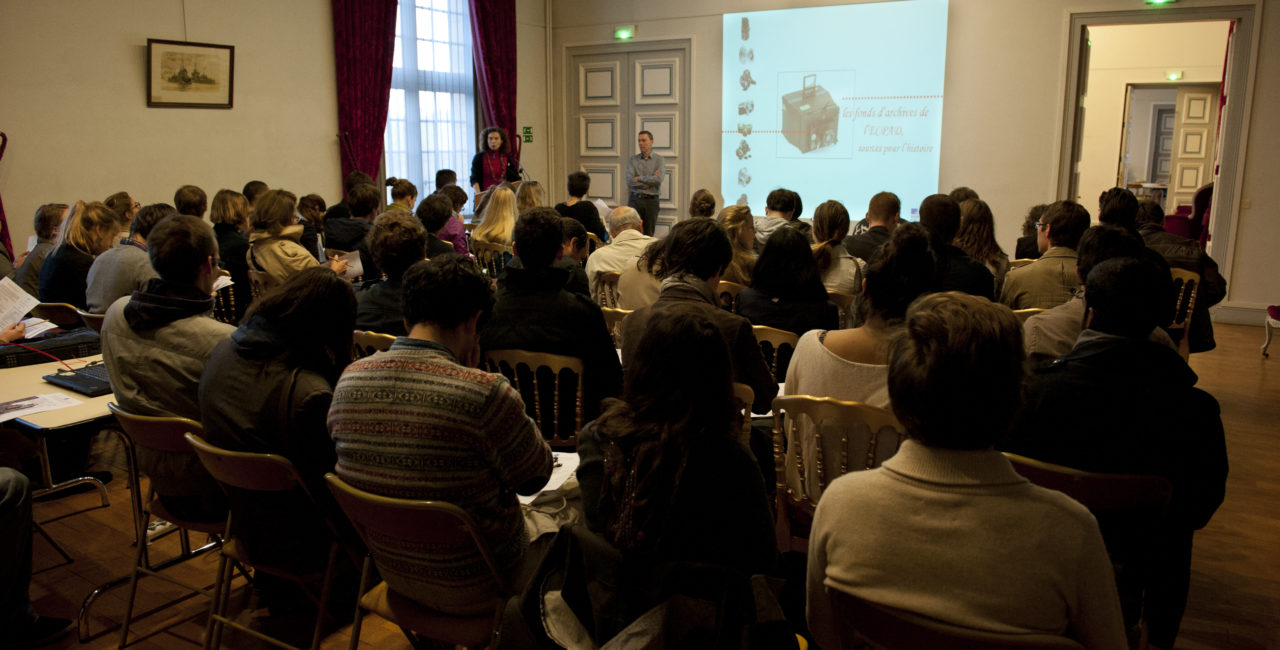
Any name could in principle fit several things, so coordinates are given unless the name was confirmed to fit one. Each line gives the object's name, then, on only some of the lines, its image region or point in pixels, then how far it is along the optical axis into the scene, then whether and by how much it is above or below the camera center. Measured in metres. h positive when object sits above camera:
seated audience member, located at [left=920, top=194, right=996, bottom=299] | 3.94 -0.37
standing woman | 9.23 +0.16
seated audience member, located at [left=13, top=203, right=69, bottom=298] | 4.89 -0.42
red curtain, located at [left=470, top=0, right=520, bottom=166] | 9.62 +1.32
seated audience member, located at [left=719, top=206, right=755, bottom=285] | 4.38 -0.32
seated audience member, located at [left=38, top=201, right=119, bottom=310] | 4.39 -0.42
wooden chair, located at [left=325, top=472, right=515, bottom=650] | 1.83 -0.82
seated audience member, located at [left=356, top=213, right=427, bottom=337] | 3.36 -0.34
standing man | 9.51 -0.02
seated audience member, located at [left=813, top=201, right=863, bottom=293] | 4.28 -0.37
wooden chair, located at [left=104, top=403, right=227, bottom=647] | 2.35 -1.03
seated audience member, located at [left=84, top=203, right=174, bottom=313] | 4.07 -0.48
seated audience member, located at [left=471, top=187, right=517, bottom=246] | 6.17 -0.31
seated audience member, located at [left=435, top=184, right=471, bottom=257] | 6.04 -0.41
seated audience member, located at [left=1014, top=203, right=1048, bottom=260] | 5.47 -0.37
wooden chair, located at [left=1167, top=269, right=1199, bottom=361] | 4.21 -0.58
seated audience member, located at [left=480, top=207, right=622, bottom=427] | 2.96 -0.51
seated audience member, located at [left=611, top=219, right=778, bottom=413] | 2.64 -0.39
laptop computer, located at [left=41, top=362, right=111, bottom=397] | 3.00 -0.74
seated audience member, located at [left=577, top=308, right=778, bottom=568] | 1.49 -0.51
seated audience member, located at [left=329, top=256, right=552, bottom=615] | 1.86 -0.57
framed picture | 6.91 +0.82
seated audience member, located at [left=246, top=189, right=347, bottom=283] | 4.98 -0.39
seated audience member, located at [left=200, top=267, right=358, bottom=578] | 2.19 -0.54
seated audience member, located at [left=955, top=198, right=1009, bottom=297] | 4.67 -0.30
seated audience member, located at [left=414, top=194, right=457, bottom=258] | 5.21 -0.23
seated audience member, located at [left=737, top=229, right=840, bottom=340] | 3.32 -0.44
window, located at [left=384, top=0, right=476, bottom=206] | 9.00 +0.88
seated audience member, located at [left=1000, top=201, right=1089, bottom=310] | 3.96 -0.42
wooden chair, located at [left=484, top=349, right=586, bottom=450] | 2.93 -0.75
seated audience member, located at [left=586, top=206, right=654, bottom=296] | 4.77 -0.43
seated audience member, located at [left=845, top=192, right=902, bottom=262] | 4.93 -0.27
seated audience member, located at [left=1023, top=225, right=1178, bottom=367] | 2.99 -0.48
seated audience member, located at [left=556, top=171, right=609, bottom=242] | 6.85 -0.25
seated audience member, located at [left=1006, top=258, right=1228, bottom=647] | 1.95 -0.55
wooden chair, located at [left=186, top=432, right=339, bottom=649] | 2.09 -0.75
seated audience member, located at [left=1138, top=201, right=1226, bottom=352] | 4.31 -0.44
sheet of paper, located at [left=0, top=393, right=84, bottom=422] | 2.73 -0.76
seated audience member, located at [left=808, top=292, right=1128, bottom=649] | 1.32 -0.53
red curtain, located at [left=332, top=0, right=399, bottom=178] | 8.26 +0.98
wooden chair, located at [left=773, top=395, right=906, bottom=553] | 2.16 -0.72
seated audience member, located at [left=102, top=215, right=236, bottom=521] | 2.61 -0.53
